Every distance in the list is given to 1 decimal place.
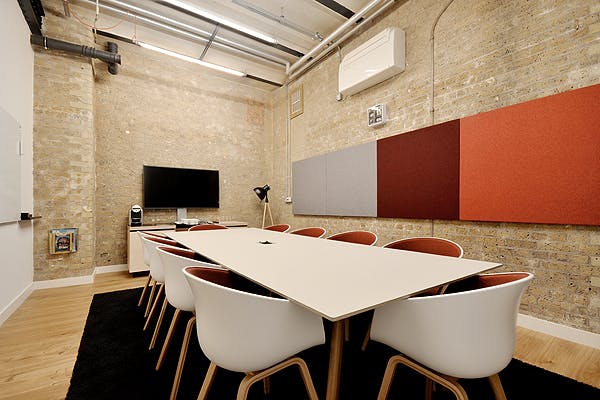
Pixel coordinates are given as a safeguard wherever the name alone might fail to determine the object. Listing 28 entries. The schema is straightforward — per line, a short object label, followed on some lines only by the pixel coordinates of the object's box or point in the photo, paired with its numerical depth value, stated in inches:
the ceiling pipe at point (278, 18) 154.0
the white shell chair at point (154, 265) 84.6
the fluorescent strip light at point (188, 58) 157.4
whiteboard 105.3
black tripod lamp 234.7
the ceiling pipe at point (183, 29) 154.3
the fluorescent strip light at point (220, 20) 142.3
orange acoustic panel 85.7
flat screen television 195.2
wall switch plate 151.5
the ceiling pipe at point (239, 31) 149.6
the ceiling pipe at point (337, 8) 151.3
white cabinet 168.7
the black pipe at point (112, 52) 174.9
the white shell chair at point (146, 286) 103.7
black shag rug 63.9
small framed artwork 147.2
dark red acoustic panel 121.8
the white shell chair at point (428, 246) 84.5
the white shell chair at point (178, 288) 61.4
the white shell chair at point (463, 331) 38.6
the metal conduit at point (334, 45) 150.0
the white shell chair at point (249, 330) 39.2
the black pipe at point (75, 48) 140.6
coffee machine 181.2
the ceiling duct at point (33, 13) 125.8
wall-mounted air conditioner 141.2
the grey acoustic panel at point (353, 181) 158.4
